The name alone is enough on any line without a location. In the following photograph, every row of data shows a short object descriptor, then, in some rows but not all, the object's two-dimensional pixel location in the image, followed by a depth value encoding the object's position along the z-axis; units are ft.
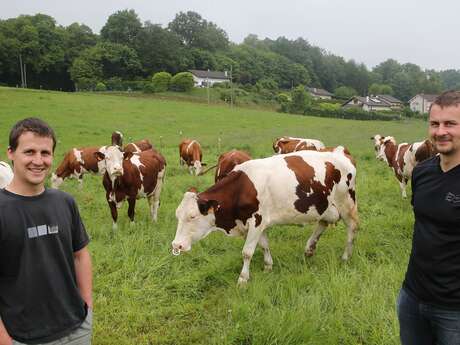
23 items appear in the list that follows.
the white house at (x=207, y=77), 276.04
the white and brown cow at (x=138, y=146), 42.14
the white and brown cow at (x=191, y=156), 49.42
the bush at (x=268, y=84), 298.13
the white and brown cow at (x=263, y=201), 18.42
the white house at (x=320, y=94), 335.47
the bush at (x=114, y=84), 200.23
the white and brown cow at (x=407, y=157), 35.04
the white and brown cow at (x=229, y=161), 30.50
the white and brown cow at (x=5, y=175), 19.92
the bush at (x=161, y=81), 195.81
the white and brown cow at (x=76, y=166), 40.09
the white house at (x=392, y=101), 303.17
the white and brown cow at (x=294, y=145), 44.84
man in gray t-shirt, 7.68
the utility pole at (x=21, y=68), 211.39
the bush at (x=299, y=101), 192.26
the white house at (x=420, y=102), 305.32
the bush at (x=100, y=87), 191.83
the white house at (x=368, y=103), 289.94
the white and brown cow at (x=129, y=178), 26.03
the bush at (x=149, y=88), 188.14
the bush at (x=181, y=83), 202.40
